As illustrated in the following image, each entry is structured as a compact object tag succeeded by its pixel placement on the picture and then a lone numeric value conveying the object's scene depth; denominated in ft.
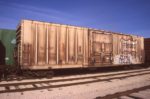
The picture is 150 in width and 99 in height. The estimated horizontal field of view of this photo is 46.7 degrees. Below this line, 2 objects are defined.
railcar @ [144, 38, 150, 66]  72.48
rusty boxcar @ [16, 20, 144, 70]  36.96
